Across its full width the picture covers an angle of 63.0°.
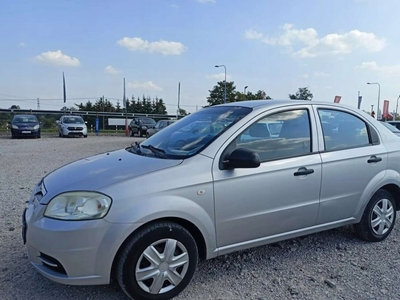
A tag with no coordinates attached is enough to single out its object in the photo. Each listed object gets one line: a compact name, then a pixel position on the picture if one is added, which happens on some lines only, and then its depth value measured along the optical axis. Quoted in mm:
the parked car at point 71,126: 23219
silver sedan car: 2443
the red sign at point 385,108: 32219
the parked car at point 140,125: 27580
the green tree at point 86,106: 61438
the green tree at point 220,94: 47000
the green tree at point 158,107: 62459
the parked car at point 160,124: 21728
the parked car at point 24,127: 20891
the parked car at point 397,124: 14883
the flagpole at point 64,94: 63969
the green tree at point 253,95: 47706
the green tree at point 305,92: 38344
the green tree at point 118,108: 62175
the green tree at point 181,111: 57369
